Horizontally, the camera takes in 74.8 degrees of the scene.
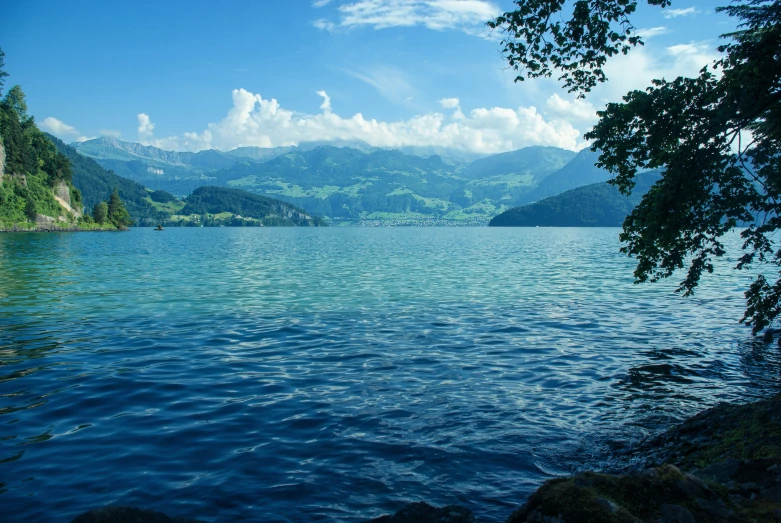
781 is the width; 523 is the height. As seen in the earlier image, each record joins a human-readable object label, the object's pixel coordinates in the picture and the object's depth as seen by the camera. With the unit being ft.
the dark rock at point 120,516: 22.66
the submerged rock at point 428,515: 26.18
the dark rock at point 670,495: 20.08
